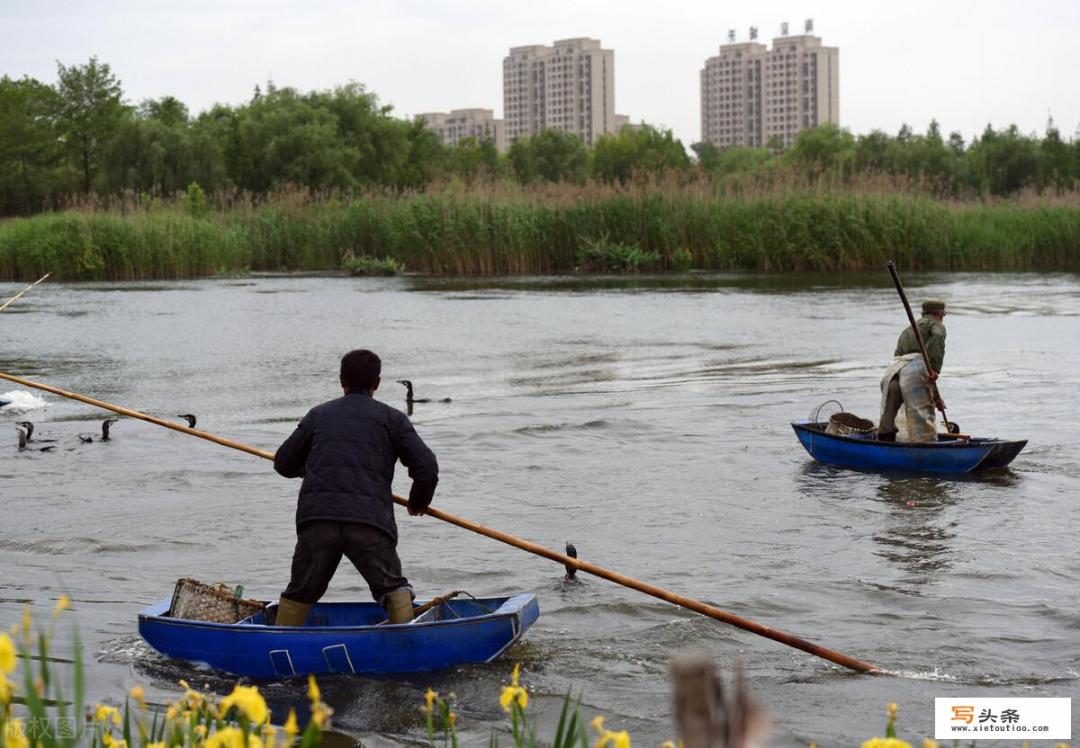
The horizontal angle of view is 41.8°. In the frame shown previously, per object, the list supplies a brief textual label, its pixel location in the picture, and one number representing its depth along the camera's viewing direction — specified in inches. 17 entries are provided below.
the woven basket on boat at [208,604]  296.4
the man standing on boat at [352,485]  271.9
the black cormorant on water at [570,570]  325.1
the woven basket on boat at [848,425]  524.4
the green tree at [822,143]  4227.4
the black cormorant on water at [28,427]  541.0
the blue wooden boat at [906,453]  485.7
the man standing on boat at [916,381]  496.1
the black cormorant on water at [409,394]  615.1
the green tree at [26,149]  3181.6
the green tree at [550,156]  4407.0
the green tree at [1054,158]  2682.1
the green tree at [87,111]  3277.6
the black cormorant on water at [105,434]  549.9
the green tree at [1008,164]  2815.0
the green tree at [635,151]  4485.7
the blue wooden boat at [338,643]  275.7
